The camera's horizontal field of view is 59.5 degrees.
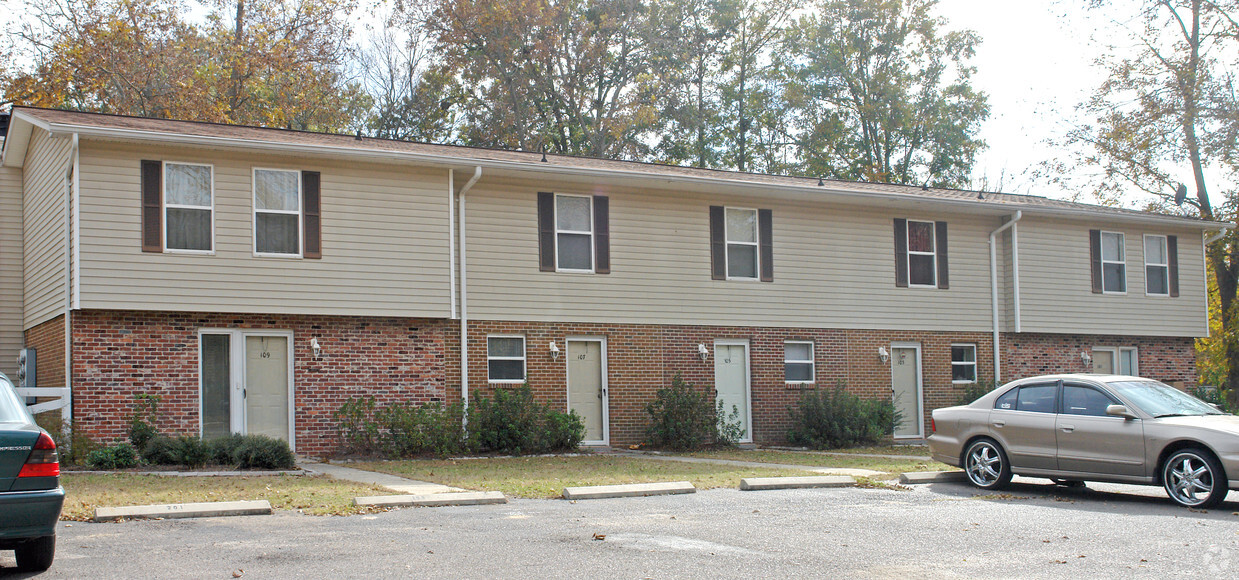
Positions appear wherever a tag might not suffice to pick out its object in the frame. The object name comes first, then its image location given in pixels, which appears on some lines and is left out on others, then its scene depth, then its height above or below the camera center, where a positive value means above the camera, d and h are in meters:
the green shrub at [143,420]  15.55 -0.93
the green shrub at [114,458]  14.67 -1.37
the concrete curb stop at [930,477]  13.80 -1.76
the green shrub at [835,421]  20.27 -1.50
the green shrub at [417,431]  17.08 -1.28
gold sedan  11.00 -1.11
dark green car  6.75 -0.85
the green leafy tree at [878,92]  39.69 +9.20
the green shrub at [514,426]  17.84 -1.29
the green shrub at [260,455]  14.79 -1.38
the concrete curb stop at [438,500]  10.76 -1.52
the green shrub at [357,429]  17.05 -1.21
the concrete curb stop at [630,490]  11.71 -1.60
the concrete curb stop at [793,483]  12.81 -1.70
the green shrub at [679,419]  19.30 -1.32
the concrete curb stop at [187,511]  9.62 -1.41
